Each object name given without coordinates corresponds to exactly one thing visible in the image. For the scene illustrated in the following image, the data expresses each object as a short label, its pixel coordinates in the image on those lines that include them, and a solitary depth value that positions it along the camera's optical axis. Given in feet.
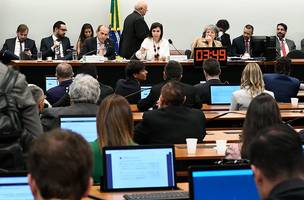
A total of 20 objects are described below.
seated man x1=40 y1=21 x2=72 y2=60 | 56.17
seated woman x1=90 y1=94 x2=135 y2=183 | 19.86
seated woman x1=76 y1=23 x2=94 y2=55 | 56.56
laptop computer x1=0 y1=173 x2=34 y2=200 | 14.44
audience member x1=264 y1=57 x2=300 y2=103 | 42.03
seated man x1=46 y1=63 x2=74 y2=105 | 36.32
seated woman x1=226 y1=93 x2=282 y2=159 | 19.18
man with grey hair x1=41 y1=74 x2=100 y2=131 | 27.18
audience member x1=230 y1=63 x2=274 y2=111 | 35.73
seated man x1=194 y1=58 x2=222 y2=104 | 39.90
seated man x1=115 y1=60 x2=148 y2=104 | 39.93
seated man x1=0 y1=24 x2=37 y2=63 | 57.32
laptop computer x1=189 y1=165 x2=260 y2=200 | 15.87
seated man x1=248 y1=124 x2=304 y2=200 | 11.37
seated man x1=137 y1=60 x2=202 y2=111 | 35.92
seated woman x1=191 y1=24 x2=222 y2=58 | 52.31
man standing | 52.84
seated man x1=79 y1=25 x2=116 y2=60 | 52.50
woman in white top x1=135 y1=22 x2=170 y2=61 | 51.36
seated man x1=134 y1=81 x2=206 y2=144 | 25.63
